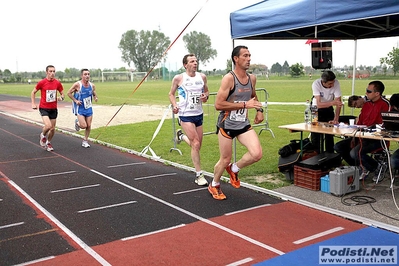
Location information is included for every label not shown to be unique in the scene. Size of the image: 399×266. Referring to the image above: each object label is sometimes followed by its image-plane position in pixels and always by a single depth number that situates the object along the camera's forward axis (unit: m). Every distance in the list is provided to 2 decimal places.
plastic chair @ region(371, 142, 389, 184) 6.35
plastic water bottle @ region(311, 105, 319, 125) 7.33
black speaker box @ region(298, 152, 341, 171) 6.12
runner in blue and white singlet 9.83
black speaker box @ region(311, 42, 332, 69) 8.33
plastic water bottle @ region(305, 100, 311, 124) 7.37
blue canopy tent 4.83
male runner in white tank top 6.50
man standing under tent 7.29
